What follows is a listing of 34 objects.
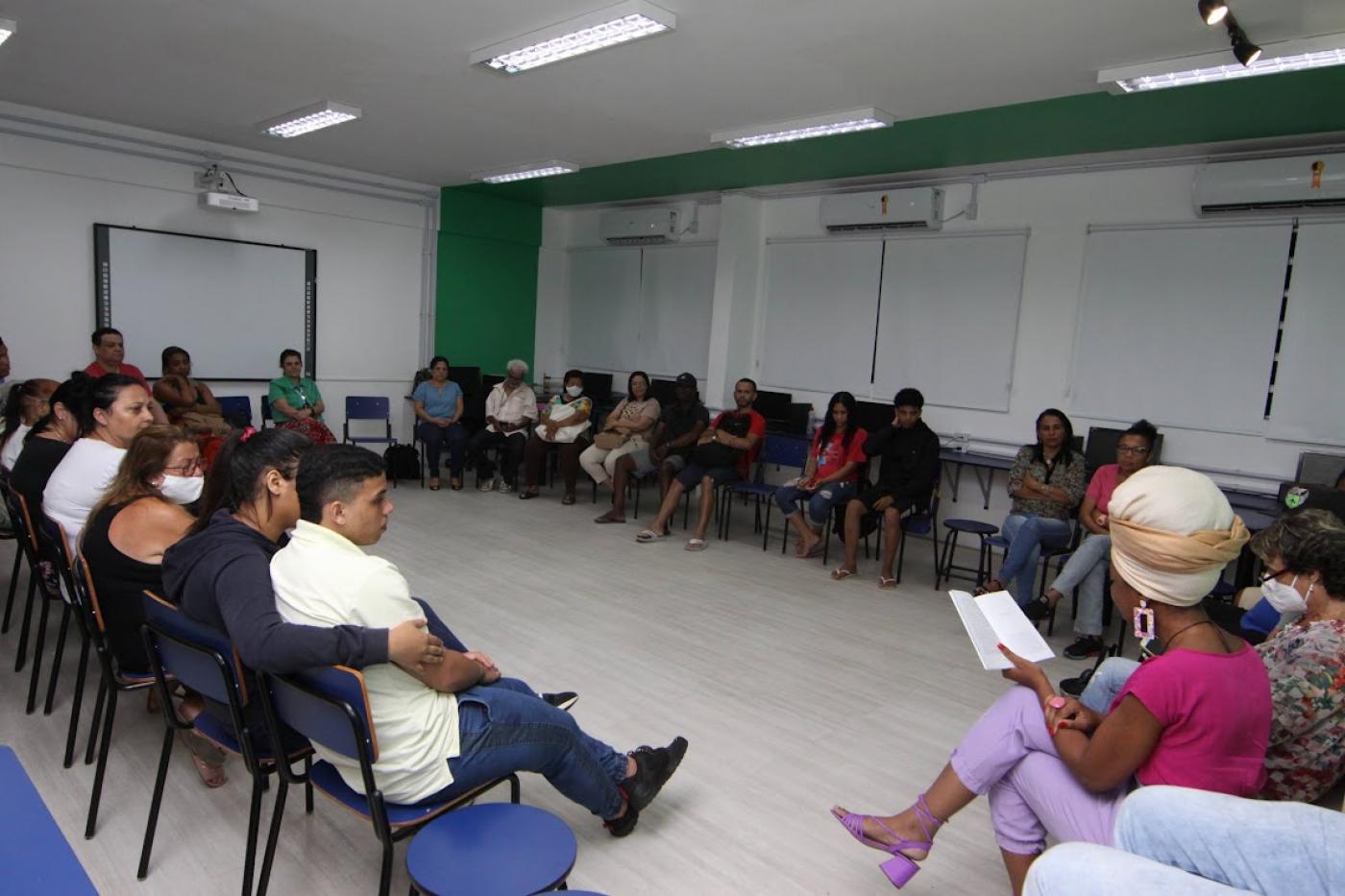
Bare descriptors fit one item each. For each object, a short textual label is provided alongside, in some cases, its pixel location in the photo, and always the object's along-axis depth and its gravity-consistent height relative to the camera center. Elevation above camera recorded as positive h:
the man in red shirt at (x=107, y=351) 5.46 -0.31
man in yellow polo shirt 1.65 -0.78
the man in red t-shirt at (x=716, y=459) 5.94 -0.85
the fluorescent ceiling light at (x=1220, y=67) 3.37 +1.42
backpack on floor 7.47 -1.26
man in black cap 6.35 -0.75
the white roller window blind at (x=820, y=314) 6.82 +0.35
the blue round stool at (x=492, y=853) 1.43 -0.97
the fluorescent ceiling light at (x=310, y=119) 5.40 +1.42
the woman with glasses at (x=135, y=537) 2.25 -0.64
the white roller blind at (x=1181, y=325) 5.03 +0.35
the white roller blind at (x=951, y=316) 6.07 +0.36
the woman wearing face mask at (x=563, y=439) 7.13 -0.90
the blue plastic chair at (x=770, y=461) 5.83 -0.85
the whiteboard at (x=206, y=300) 6.55 +0.11
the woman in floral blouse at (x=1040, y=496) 4.49 -0.74
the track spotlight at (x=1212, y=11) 2.66 +1.22
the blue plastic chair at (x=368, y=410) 7.80 -0.84
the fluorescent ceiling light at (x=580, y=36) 3.54 +1.43
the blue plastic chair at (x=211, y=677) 1.77 -0.83
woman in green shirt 6.92 -0.67
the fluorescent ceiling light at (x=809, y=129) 4.84 +1.43
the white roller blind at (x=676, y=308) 8.05 +0.37
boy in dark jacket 5.14 -0.76
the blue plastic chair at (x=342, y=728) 1.56 -0.82
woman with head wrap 1.52 -0.67
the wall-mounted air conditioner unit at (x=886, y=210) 6.22 +1.18
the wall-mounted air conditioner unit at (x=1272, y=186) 4.60 +1.16
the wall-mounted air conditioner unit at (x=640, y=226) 8.06 +1.19
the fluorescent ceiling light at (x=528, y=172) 6.75 +1.43
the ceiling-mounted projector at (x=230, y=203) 6.50 +0.92
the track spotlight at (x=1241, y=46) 3.09 +1.29
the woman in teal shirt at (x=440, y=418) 7.49 -0.84
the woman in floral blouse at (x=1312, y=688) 1.82 -0.69
